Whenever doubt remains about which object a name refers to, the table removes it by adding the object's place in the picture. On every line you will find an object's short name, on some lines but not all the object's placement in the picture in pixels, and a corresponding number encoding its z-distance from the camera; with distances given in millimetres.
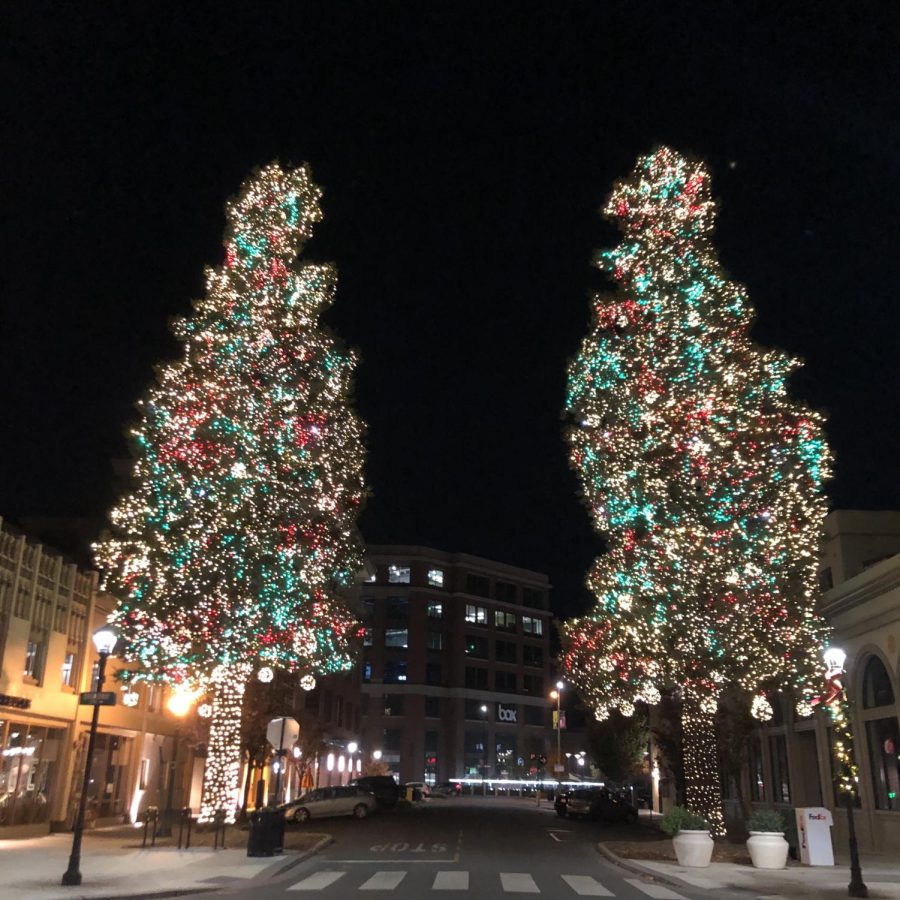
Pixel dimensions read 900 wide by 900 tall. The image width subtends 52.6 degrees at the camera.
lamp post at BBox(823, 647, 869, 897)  17938
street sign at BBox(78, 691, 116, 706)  17016
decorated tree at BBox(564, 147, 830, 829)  23031
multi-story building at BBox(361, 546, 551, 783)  98562
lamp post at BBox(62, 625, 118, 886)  14961
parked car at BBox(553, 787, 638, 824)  40875
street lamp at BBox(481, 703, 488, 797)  101562
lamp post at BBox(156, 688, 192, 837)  24645
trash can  19797
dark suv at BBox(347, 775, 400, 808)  43469
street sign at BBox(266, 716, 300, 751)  20594
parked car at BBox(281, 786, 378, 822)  36344
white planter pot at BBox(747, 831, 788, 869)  18844
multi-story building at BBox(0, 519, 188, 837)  22375
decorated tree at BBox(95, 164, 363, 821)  23734
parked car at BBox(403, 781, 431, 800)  58050
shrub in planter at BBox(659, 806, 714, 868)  19266
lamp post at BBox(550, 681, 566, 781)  63769
